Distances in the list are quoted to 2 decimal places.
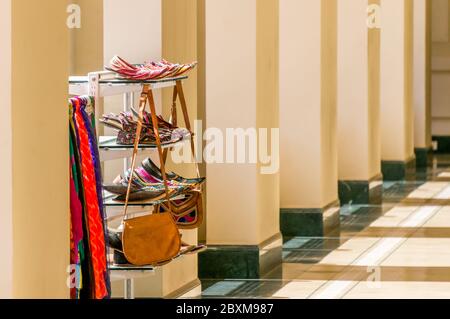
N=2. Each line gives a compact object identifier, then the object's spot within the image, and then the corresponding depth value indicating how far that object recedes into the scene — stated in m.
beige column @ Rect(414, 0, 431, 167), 18.05
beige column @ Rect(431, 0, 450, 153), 20.34
